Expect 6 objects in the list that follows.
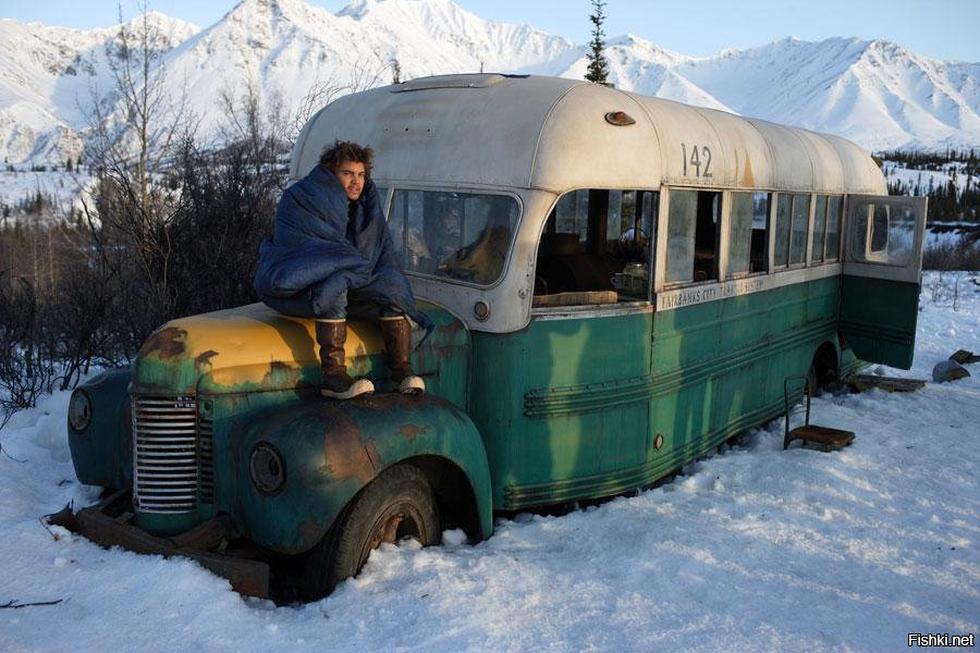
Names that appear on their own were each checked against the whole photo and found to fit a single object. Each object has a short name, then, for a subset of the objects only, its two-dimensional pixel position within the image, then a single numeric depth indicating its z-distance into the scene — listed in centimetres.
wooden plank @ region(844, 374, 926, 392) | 880
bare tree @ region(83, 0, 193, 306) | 930
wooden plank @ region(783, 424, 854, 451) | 670
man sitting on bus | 397
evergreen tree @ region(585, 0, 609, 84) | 2427
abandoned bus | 383
